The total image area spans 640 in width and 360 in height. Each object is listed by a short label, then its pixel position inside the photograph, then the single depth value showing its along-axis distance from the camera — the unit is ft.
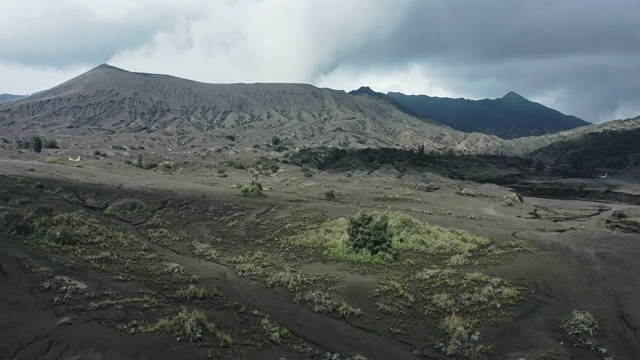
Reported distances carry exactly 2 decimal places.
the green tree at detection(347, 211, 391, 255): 99.55
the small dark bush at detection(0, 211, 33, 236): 82.64
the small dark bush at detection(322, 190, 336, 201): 178.43
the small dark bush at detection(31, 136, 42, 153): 313.91
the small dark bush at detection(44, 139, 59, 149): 367.19
